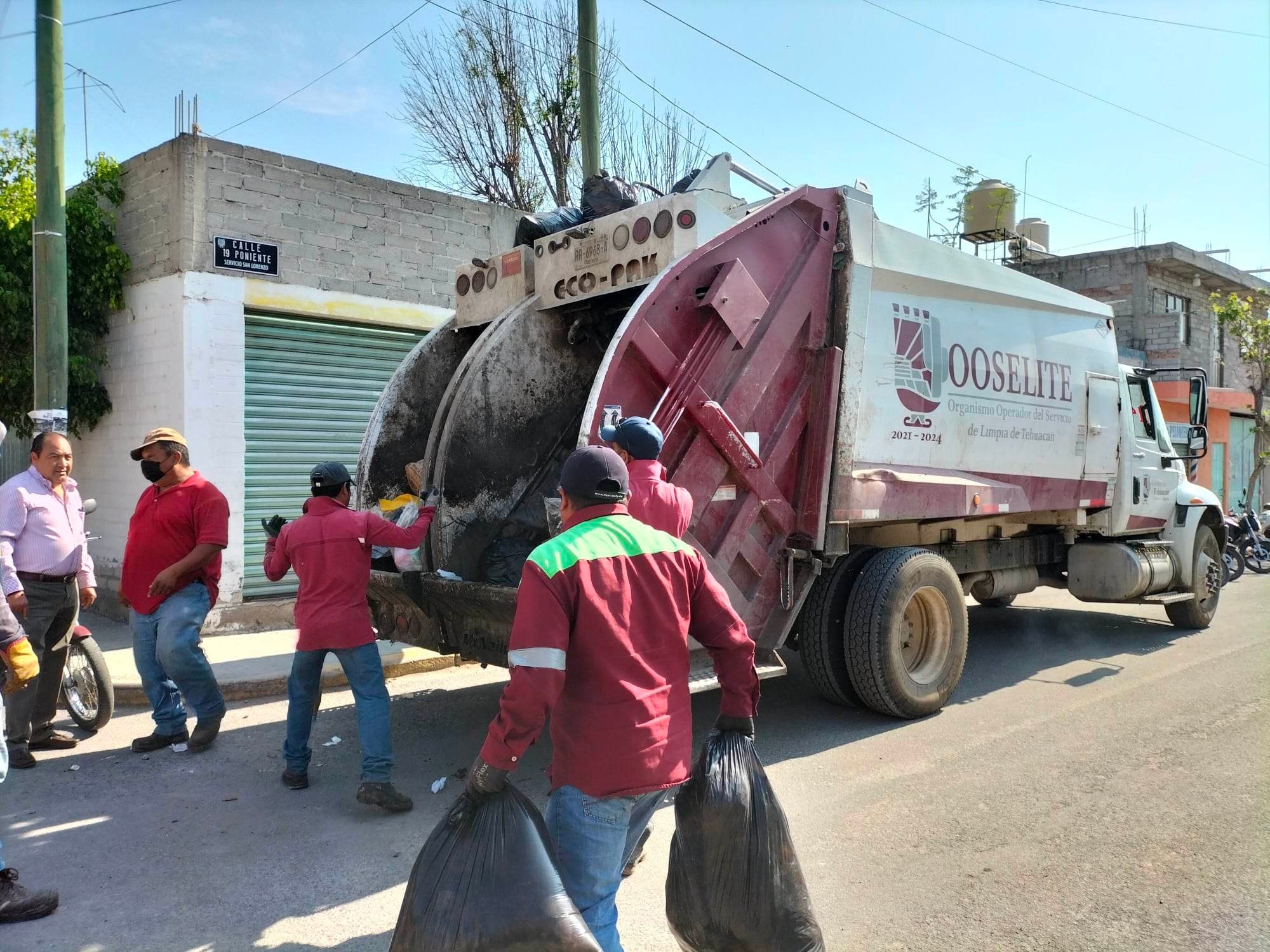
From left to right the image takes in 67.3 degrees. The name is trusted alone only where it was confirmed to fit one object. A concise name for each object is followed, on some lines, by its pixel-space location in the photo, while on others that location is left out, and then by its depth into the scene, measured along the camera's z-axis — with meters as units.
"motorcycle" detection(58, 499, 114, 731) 5.25
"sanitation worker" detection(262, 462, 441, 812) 4.20
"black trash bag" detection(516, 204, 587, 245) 5.53
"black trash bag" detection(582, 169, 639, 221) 5.40
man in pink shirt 4.80
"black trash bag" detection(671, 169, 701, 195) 5.36
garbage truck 4.52
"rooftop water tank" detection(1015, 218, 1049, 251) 23.20
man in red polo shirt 4.90
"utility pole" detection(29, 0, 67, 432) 6.27
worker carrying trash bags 2.25
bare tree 16.39
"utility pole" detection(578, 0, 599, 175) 9.13
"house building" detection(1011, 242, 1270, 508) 20.53
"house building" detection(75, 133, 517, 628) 8.03
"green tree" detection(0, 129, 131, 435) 8.14
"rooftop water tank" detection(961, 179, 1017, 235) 21.70
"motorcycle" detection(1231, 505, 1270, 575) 12.95
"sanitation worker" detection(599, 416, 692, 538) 4.04
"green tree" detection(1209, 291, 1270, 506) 17.00
